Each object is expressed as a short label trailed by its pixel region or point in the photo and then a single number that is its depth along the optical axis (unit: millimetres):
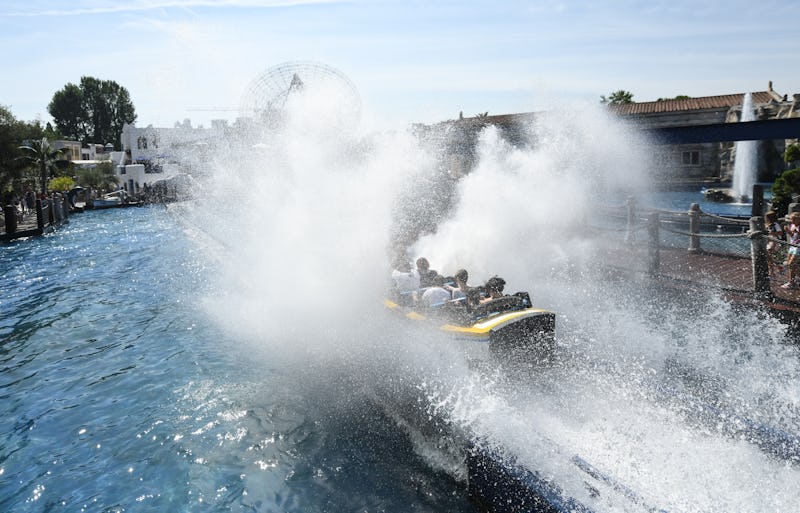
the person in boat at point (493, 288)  9603
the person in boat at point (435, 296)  9633
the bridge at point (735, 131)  14758
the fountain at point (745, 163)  51547
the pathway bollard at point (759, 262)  10383
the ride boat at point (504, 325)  8250
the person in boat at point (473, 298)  9166
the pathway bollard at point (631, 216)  16003
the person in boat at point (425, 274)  10812
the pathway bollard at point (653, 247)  13094
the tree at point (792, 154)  28047
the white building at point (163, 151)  73375
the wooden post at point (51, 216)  33281
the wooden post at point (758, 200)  15773
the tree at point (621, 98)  68938
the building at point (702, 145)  53219
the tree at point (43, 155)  45656
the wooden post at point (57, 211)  35812
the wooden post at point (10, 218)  28328
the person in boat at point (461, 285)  9812
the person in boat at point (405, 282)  10172
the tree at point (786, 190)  20891
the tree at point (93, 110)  104375
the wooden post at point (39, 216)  30125
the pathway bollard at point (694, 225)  14041
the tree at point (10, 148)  38719
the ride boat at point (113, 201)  52281
